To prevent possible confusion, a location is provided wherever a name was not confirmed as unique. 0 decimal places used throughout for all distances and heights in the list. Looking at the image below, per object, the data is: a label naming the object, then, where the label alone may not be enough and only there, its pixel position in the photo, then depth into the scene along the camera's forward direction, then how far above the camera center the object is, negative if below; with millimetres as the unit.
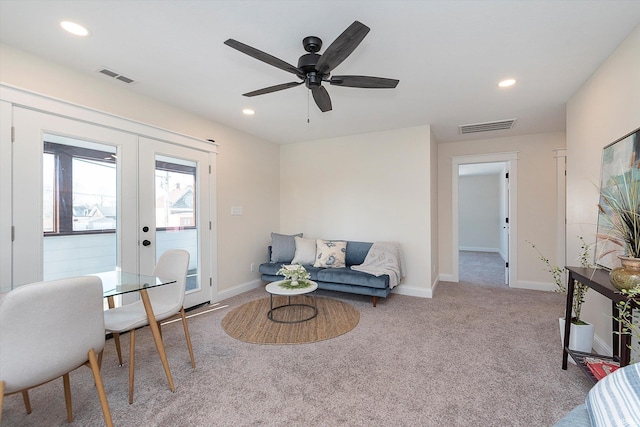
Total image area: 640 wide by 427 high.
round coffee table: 2956 -852
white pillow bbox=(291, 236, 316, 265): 4318 -625
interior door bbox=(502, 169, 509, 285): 4801 -82
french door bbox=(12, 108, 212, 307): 2277 +121
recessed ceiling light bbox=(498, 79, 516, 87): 2733 +1301
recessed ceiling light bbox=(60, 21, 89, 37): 1919 +1312
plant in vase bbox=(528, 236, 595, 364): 2121 -912
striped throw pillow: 866 -638
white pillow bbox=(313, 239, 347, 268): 4117 -627
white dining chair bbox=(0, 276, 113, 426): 1198 -567
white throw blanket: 3755 -693
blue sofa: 3518 -869
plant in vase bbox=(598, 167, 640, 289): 1584 -60
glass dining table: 1811 -506
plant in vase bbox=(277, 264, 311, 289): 3129 -748
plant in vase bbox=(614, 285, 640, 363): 1277 -480
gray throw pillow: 4445 -576
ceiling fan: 1584 +989
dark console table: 1560 -645
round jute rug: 2738 -1233
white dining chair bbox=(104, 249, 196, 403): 1855 -739
